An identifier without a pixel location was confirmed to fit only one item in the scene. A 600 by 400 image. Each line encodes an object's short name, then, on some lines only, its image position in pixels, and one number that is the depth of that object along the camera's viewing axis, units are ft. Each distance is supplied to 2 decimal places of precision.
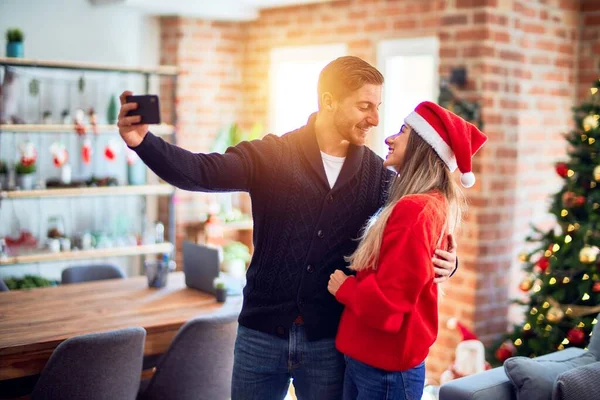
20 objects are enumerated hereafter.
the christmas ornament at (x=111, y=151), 16.81
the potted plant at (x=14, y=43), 15.72
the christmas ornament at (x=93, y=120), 16.78
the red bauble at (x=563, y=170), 12.21
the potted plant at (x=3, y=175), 15.85
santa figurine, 12.55
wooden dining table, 9.02
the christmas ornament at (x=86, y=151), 16.74
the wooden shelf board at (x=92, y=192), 15.92
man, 7.32
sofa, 8.64
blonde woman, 6.55
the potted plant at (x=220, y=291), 11.34
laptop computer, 11.70
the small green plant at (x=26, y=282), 15.46
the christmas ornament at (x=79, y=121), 16.56
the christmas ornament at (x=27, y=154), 15.88
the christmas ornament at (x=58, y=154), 16.38
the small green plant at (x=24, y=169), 15.92
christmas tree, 11.81
